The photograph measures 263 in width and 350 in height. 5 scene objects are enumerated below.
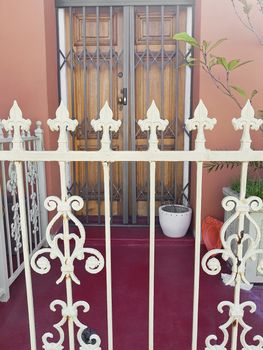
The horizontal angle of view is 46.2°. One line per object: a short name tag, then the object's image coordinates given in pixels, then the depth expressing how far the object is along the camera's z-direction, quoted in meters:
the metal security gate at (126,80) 2.92
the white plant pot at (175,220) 2.77
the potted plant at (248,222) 2.08
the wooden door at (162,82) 2.94
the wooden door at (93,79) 2.96
